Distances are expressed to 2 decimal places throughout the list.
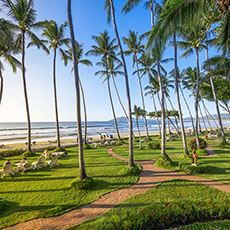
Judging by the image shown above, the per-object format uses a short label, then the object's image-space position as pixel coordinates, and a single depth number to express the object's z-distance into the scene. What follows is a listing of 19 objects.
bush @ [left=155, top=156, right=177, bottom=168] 12.57
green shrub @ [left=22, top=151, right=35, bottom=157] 18.52
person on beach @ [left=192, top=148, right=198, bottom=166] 12.44
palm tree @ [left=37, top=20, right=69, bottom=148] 21.40
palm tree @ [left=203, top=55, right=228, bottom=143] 20.50
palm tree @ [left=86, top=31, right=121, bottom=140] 28.45
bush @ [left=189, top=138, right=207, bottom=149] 18.59
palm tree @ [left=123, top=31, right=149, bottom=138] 28.02
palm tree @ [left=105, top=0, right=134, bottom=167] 11.59
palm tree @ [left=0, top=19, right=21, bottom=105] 18.03
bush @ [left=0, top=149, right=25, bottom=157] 19.13
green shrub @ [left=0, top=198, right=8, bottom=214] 7.02
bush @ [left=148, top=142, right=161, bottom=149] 22.20
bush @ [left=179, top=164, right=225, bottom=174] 11.10
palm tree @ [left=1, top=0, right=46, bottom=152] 17.86
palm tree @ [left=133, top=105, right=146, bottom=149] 37.32
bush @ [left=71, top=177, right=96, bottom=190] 8.71
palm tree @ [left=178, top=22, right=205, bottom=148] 19.05
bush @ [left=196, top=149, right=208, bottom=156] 17.22
